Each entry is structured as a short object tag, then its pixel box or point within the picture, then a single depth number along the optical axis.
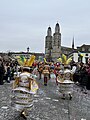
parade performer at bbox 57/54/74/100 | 4.96
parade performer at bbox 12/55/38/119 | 3.26
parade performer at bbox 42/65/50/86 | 7.73
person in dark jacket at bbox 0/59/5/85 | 7.00
